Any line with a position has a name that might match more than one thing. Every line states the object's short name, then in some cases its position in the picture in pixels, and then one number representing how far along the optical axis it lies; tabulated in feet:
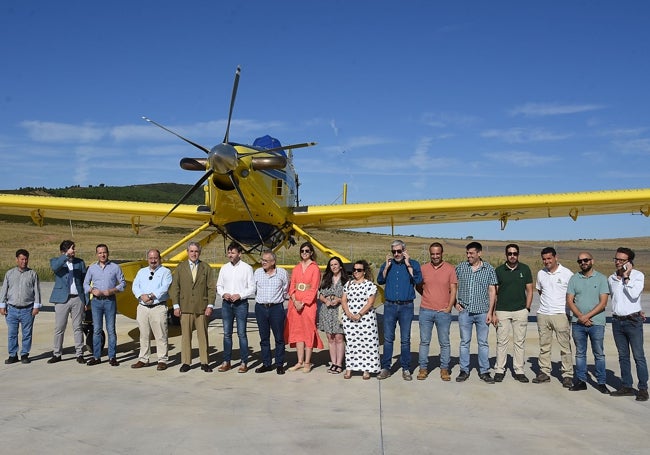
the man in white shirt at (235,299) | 22.22
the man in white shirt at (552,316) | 20.45
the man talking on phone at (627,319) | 18.38
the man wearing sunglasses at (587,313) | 19.27
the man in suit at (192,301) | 22.33
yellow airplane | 30.60
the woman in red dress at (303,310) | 22.43
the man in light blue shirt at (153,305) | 22.70
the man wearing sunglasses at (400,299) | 21.17
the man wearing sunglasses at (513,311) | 20.72
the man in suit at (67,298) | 23.56
